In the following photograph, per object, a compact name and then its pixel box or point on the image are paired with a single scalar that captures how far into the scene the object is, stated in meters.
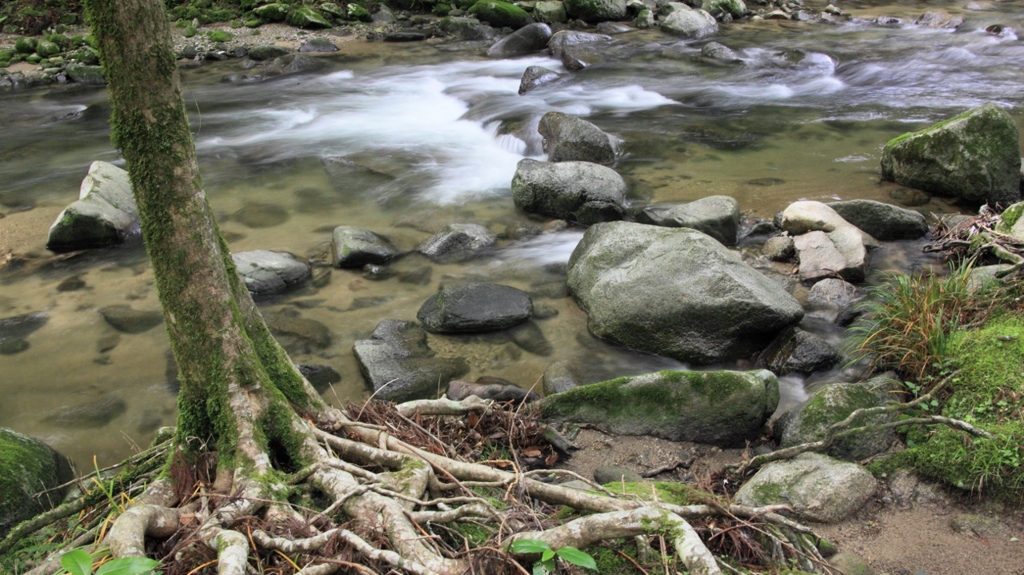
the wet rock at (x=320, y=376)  5.85
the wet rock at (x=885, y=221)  7.77
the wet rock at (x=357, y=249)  7.70
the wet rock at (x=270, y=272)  7.18
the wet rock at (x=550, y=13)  20.12
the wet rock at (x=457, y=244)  8.06
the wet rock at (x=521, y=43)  17.75
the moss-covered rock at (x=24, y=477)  3.99
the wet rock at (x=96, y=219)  8.17
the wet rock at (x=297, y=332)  6.43
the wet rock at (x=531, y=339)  6.31
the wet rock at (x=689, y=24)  19.08
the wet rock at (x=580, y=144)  10.47
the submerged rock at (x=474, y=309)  6.54
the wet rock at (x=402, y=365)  5.69
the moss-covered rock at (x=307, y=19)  19.86
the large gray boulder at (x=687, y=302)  5.89
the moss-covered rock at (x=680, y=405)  4.80
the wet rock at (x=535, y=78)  14.45
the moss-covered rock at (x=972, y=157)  8.34
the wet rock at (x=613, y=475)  4.40
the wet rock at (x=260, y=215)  8.95
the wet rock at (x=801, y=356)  5.71
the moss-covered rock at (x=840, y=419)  4.31
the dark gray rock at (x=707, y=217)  7.88
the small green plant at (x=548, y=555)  2.62
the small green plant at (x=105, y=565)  2.38
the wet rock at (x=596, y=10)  20.16
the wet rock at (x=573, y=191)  8.70
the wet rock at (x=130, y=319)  6.67
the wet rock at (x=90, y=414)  5.47
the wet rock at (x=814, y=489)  3.86
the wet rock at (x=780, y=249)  7.59
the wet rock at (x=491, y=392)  5.39
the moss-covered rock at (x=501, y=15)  19.77
